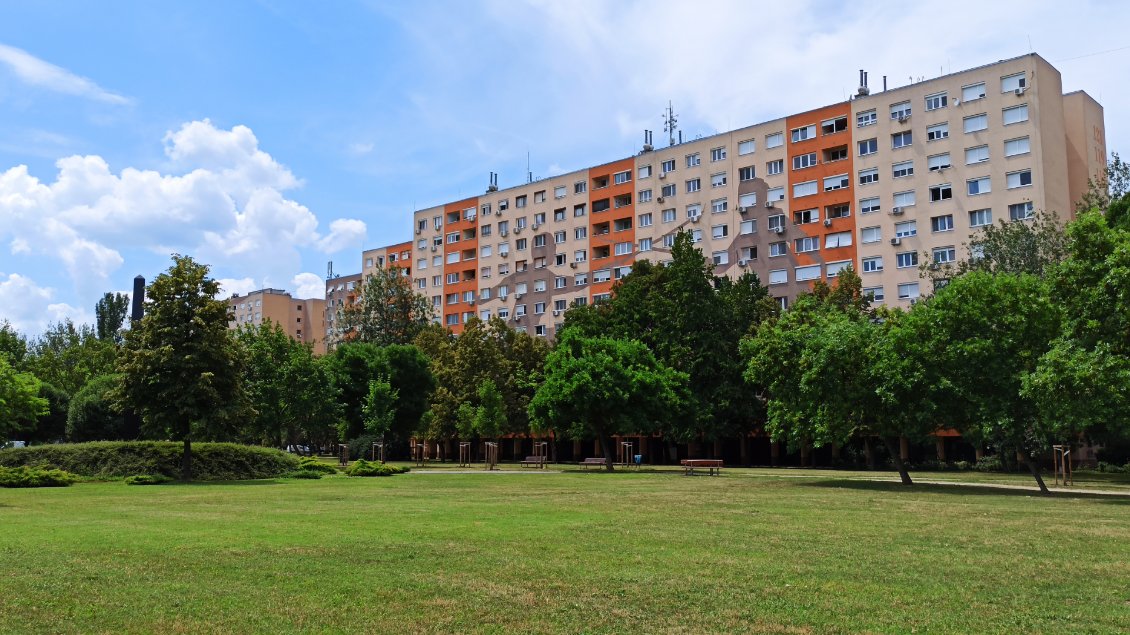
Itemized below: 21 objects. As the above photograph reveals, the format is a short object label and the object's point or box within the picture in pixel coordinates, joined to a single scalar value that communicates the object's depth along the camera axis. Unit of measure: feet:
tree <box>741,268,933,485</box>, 115.44
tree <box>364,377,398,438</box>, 231.09
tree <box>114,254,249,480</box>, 134.41
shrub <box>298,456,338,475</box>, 153.38
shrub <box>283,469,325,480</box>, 148.15
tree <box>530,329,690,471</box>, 169.48
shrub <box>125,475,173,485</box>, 125.80
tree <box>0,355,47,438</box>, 114.83
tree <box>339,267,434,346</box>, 354.33
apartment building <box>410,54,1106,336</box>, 254.06
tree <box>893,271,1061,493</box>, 107.45
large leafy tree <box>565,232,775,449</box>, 220.43
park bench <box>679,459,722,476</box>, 163.22
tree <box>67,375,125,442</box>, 172.45
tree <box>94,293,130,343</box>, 350.84
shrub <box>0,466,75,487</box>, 117.70
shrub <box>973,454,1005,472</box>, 195.43
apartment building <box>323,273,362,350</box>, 559.38
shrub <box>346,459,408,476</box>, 154.92
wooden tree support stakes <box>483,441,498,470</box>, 200.75
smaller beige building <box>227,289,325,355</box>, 628.69
